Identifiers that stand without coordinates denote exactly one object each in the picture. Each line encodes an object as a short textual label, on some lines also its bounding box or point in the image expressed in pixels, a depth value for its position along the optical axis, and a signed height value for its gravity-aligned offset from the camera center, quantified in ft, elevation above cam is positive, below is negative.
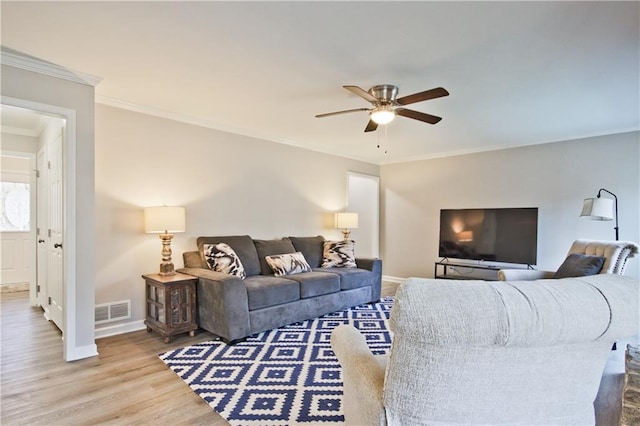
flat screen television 15.57 -1.12
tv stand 17.08 -3.10
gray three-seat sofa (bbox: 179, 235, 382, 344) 10.42 -2.77
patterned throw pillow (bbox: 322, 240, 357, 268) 15.83 -2.07
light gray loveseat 2.72 -1.16
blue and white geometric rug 6.75 -4.02
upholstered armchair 9.51 -1.27
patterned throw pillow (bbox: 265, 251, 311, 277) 13.52 -2.15
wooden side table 10.58 -2.98
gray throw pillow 8.77 -1.44
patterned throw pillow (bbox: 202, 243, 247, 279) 11.98 -1.74
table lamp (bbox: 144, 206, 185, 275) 11.16 -0.44
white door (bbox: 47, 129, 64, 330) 10.57 -0.78
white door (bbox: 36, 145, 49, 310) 13.29 -0.83
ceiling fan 9.66 +3.01
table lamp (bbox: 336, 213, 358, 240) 18.04 -0.47
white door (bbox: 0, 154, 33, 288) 18.67 -0.72
